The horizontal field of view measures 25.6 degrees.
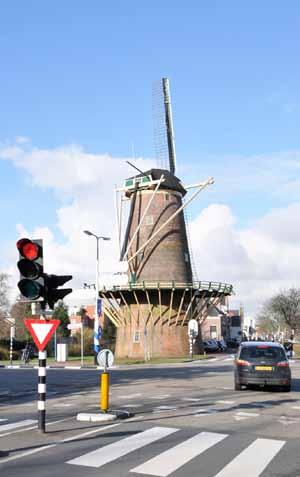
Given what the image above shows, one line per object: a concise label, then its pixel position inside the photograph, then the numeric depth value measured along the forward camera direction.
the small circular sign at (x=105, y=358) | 14.22
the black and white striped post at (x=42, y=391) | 10.80
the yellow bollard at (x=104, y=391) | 13.24
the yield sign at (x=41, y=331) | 11.11
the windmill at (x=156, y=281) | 48.72
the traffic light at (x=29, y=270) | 10.95
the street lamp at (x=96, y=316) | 36.72
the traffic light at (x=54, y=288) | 11.22
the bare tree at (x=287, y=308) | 106.81
